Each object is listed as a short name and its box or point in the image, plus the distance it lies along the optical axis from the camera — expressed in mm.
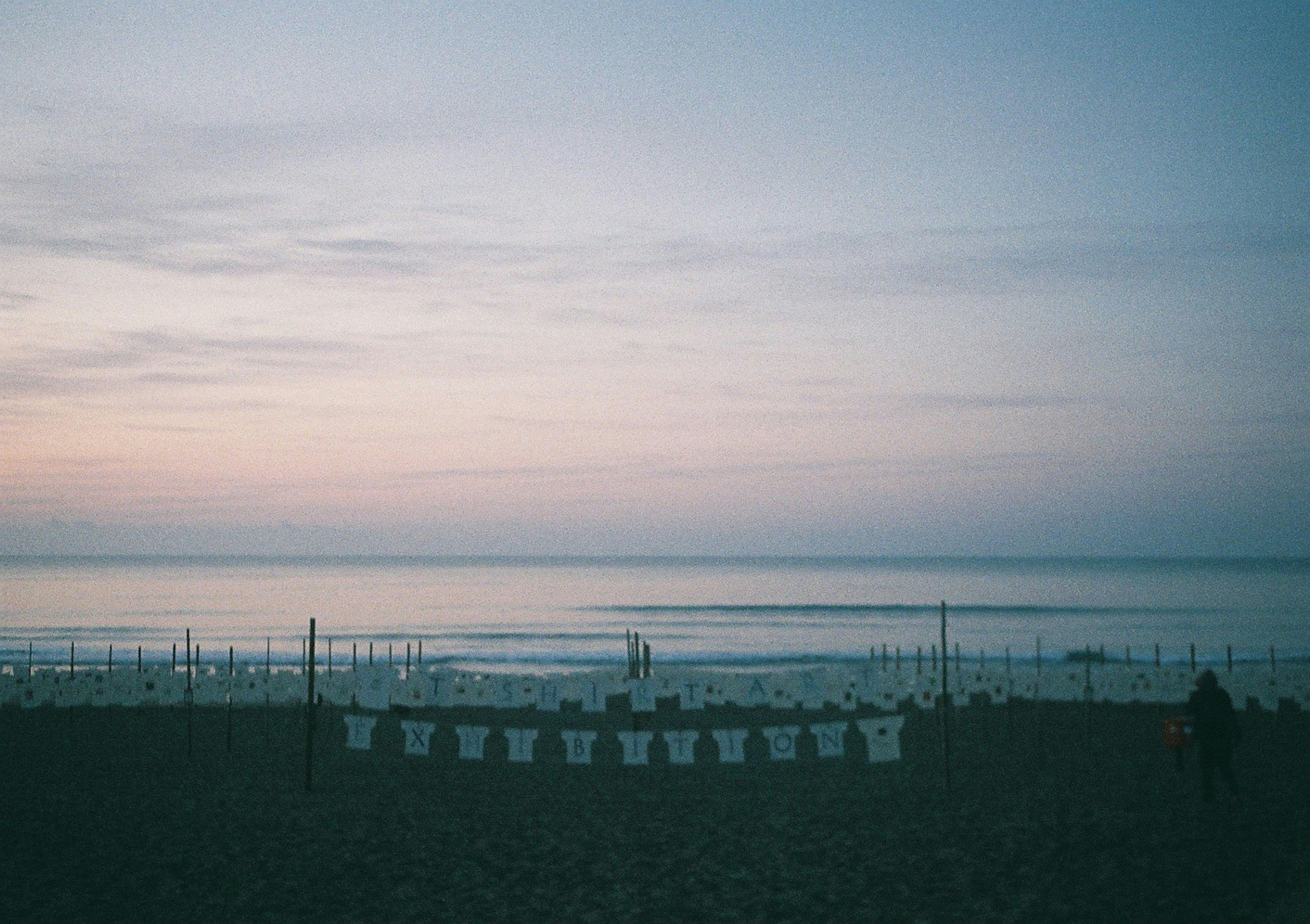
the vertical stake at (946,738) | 14430
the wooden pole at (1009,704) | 22266
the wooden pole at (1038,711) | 20391
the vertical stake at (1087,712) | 21203
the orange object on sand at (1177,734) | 16391
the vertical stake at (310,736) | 16391
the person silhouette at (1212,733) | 14383
